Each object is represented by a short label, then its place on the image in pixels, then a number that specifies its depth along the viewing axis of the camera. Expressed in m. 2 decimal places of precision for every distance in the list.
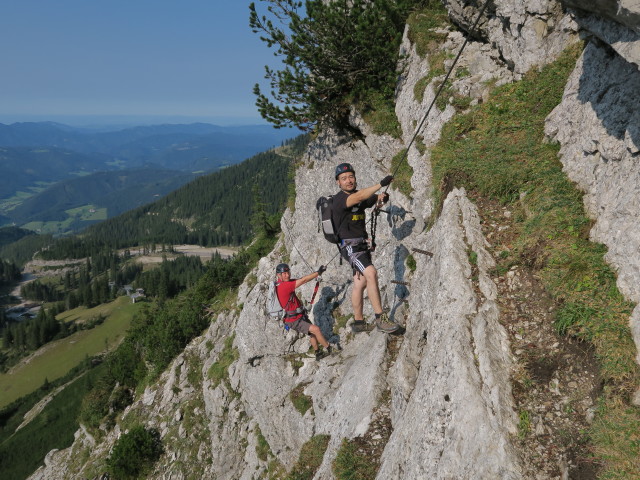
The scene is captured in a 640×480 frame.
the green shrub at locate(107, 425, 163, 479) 26.34
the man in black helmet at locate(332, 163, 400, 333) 9.55
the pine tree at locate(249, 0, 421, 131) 16.33
